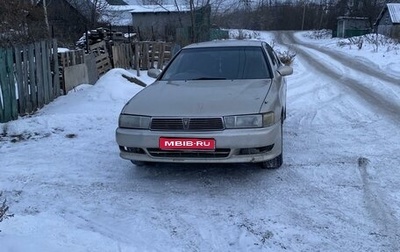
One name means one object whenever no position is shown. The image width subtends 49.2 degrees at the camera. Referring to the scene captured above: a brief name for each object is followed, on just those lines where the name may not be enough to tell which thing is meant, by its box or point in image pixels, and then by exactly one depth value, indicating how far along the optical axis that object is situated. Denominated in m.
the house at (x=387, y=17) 46.31
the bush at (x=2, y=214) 3.13
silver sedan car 4.37
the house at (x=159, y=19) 24.97
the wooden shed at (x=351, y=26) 52.44
